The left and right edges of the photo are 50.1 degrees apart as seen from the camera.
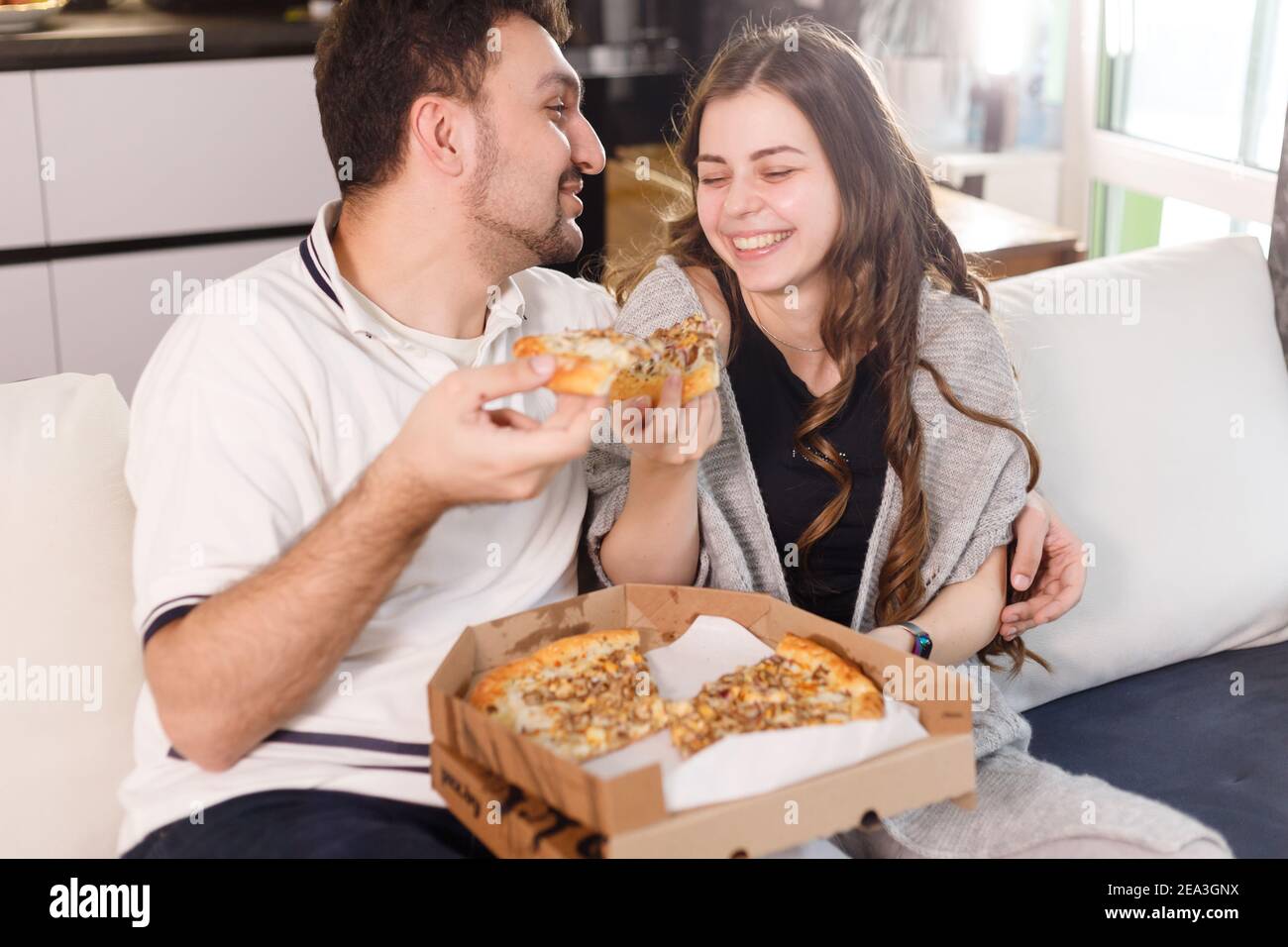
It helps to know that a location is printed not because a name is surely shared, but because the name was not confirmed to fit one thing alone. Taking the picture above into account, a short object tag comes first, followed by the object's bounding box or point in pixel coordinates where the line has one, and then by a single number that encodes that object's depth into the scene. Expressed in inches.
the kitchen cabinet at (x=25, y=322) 116.8
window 123.7
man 48.9
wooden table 103.0
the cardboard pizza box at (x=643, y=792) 40.8
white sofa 75.9
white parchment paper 43.4
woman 66.6
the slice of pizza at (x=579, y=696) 47.4
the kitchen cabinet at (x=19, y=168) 112.4
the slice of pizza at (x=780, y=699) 46.8
